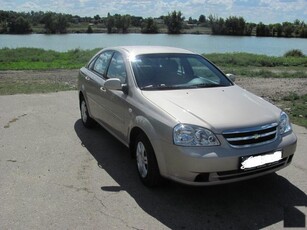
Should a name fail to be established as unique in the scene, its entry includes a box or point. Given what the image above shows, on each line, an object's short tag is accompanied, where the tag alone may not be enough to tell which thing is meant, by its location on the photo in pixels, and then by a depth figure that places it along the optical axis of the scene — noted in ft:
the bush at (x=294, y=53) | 107.26
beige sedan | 11.83
